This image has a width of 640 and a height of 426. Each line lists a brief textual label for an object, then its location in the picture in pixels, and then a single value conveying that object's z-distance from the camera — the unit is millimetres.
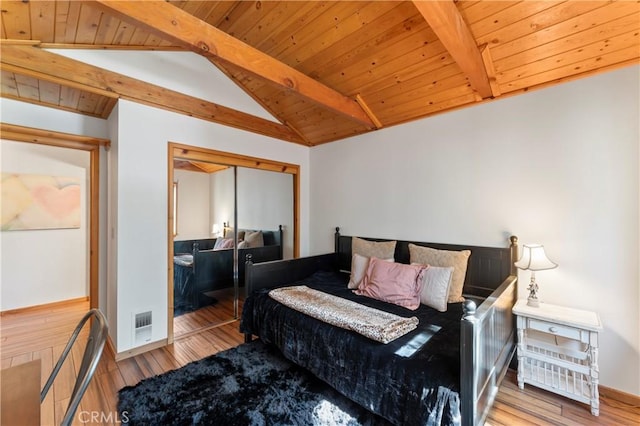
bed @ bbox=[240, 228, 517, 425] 1344
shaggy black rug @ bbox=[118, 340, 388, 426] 1705
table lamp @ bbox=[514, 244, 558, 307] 2064
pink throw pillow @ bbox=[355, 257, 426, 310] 2379
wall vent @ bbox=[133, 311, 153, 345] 2549
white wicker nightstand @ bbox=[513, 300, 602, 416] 1784
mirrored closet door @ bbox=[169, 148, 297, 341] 2955
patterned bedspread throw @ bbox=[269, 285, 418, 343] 1801
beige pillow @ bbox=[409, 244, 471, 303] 2432
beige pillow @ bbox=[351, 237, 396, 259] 3057
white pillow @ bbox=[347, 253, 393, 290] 2891
